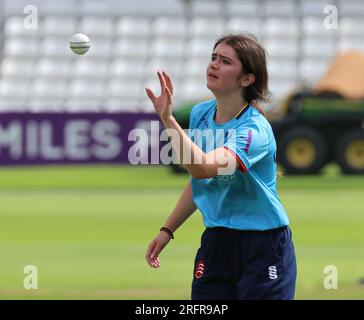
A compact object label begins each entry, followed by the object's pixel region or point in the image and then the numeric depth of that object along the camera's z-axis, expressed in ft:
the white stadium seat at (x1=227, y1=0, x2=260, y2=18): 126.82
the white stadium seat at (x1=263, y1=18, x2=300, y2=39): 125.80
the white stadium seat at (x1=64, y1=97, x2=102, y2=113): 124.26
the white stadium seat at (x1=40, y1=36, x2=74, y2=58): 128.67
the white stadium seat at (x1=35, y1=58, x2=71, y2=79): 128.16
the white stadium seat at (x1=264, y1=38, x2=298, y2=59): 125.90
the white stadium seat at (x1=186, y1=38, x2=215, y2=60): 125.90
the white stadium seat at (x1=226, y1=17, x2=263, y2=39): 123.03
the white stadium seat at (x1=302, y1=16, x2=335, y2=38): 125.39
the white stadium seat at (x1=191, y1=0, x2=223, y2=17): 126.62
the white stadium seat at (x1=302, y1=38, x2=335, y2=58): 125.80
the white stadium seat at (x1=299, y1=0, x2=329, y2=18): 125.99
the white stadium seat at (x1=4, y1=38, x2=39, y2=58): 129.39
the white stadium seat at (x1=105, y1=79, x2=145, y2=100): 124.57
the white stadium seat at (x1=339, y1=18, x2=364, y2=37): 125.29
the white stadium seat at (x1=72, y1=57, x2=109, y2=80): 128.77
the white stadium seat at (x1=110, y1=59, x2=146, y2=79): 128.06
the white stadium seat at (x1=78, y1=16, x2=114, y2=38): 128.57
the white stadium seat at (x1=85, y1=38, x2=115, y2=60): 130.00
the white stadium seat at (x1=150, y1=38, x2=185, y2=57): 127.44
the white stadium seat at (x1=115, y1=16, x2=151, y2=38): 129.39
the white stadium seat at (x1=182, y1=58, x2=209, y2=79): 125.49
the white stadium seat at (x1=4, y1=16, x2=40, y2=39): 130.00
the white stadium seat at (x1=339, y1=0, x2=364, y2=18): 125.59
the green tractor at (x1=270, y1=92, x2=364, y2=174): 79.61
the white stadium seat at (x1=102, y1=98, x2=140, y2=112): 122.11
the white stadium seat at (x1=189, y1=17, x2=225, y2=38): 125.49
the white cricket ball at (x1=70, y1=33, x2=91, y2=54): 20.21
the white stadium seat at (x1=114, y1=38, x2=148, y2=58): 129.18
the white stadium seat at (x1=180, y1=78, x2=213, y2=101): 120.98
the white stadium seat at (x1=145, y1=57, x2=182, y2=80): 126.52
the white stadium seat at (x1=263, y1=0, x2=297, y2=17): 127.13
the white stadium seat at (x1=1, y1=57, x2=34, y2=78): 127.24
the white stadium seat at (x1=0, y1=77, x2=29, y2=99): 123.85
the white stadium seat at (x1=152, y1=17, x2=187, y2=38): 127.44
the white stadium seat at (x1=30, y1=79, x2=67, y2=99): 124.77
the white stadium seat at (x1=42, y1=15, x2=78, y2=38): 127.75
